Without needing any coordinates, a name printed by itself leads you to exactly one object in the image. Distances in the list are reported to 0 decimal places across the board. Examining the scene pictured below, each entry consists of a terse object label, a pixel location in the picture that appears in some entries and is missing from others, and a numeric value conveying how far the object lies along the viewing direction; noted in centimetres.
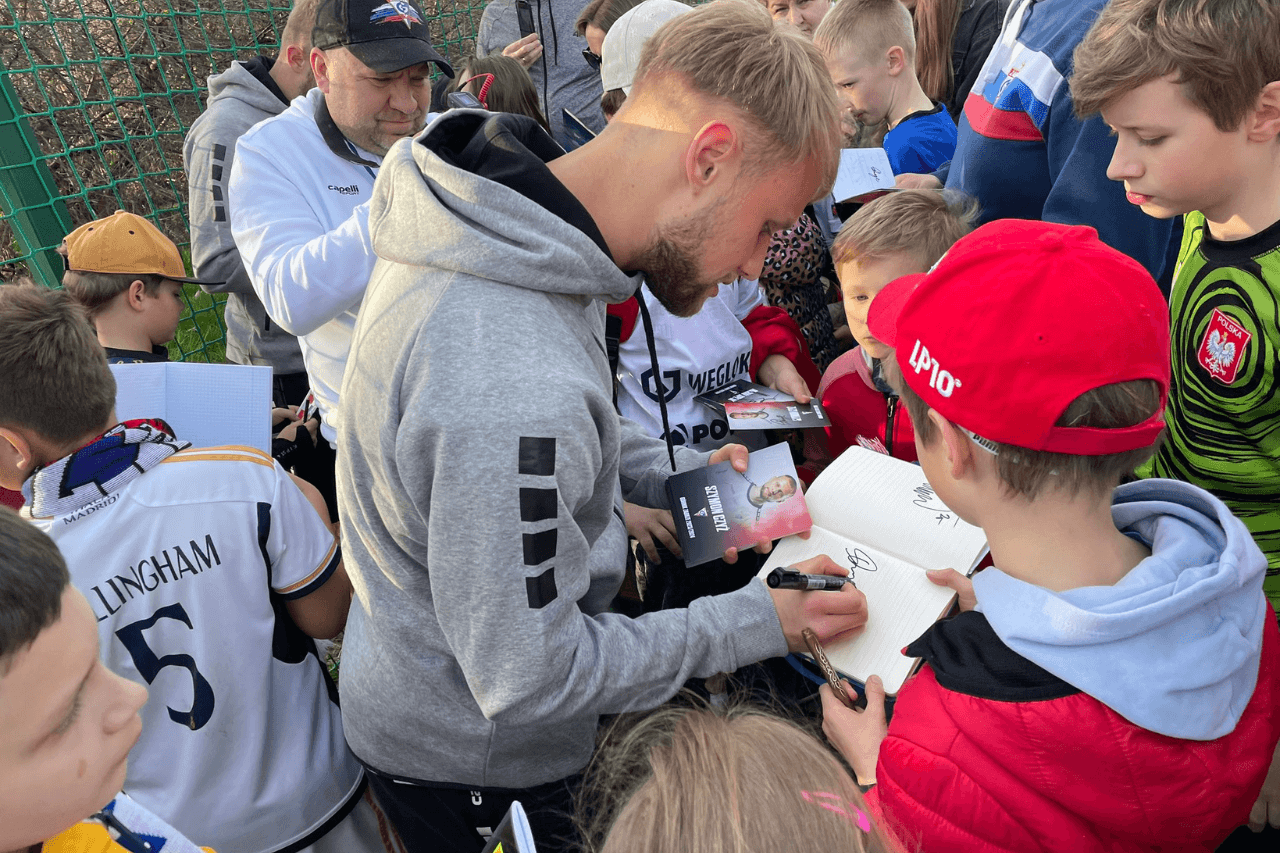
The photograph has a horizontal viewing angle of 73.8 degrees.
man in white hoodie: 221
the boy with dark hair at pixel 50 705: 88
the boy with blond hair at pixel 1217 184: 162
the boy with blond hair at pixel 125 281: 288
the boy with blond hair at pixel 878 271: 237
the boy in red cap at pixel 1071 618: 114
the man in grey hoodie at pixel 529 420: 116
